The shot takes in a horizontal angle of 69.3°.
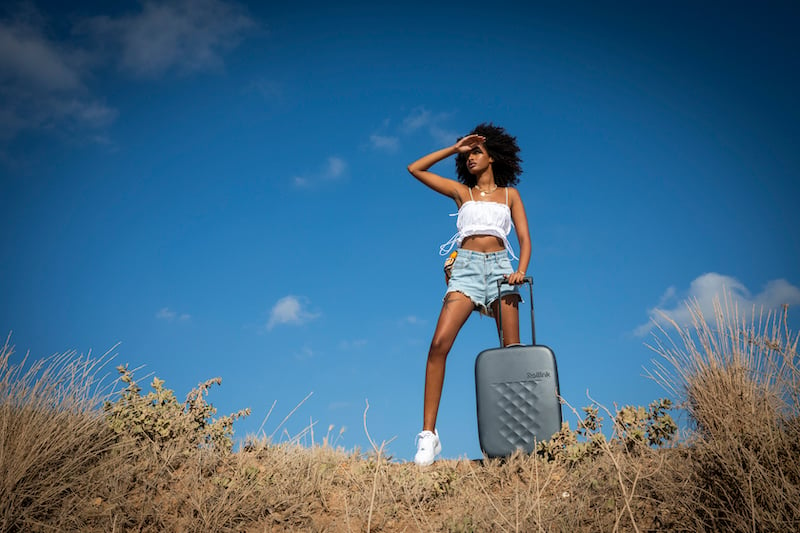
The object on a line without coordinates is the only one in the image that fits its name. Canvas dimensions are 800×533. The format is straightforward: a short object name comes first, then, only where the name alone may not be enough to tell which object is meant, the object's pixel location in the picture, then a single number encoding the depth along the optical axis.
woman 5.17
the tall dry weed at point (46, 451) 3.92
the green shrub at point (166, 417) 4.92
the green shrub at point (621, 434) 4.41
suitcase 4.64
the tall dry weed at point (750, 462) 3.00
